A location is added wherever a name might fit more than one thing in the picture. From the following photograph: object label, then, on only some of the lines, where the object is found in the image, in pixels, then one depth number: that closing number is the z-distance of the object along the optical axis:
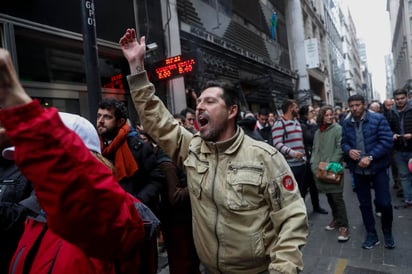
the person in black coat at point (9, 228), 1.61
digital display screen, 7.82
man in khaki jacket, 1.94
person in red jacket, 0.85
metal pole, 3.70
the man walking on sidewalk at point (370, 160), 4.42
